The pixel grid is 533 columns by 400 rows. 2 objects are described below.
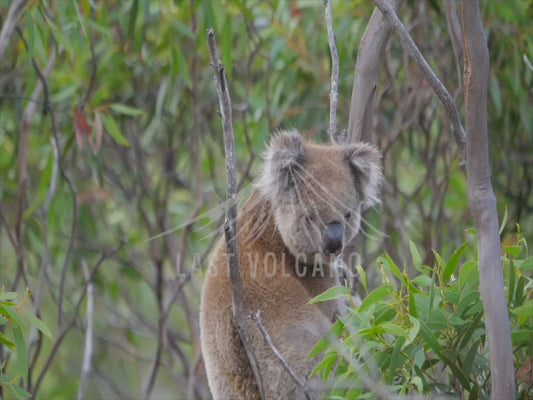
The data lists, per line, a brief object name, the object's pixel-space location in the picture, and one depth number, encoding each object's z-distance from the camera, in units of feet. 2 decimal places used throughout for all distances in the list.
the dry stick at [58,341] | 35.61
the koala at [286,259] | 34.20
